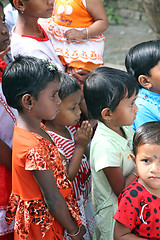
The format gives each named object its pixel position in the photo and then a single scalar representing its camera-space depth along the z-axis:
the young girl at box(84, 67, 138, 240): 2.14
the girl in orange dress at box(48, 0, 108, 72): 2.78
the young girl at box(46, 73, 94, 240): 2.38
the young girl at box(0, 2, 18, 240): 2.02
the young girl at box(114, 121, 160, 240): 1.75
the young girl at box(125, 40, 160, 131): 2.58
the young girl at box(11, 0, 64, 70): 2.53
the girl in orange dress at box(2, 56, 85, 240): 1.84
